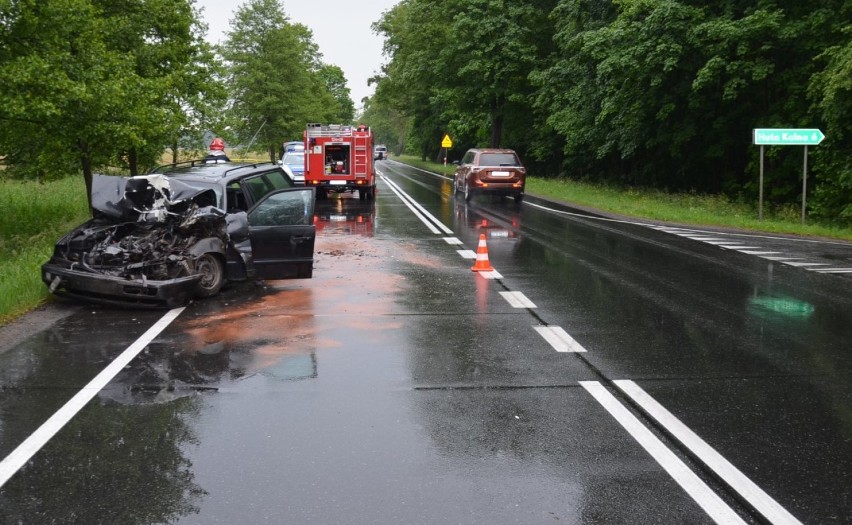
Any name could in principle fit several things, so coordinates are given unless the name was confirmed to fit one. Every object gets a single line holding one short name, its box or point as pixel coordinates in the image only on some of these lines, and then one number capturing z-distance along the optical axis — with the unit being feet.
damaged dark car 28.76
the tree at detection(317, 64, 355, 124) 454.40
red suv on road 87.86
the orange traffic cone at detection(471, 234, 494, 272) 38.75
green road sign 61.16
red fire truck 90.43
